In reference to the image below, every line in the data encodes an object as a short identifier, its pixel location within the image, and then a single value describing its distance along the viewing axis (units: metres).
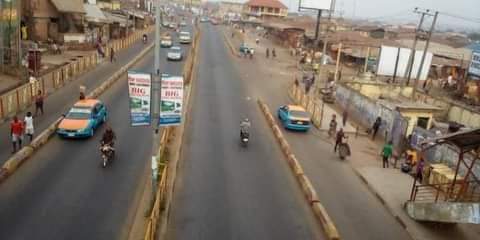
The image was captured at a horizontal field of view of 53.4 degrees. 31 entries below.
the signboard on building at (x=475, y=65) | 39.47
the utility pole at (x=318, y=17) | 63.33
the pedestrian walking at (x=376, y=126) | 29.17
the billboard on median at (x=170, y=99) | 14.98
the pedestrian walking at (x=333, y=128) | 28.91
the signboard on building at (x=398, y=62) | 45.31
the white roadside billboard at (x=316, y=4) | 65.38
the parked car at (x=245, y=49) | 67.75
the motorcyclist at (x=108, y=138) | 19.88
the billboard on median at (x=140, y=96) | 14.77
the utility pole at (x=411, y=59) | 37.66
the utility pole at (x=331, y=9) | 42.22
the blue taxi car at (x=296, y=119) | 29.16
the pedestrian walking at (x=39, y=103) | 25.98
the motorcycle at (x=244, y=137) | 24.73
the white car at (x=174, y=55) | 54.02
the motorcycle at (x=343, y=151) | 24.77
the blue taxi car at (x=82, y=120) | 22.66
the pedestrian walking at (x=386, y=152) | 23.77
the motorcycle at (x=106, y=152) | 19.62
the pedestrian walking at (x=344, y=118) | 31.38
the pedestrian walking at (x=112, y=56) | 49.47
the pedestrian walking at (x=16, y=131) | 19.83
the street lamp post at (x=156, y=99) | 14.95
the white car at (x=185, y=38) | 74.94
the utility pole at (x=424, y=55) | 35.21
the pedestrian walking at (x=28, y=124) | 21.12
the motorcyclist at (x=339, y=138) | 25.45
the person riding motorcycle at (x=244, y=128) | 24.75
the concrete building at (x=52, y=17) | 52.16
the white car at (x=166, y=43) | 66.25
